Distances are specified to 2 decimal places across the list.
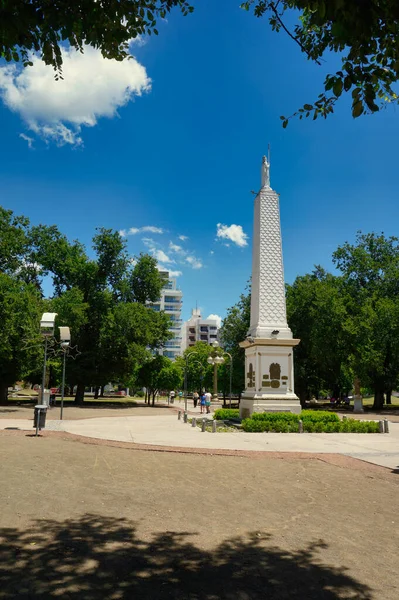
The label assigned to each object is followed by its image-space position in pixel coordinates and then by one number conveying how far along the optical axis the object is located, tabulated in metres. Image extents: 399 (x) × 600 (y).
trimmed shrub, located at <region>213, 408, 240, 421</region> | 24.97
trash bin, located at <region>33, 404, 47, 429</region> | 16.44
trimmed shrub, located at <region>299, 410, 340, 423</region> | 20.86
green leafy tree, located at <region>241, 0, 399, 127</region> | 3.97
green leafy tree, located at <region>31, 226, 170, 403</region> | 39.19
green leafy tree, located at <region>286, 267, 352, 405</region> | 40.84
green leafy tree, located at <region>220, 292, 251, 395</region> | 46.91
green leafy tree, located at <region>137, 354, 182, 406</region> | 45.97
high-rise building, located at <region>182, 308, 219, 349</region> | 124.06
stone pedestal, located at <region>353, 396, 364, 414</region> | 38.84
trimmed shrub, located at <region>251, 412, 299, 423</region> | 20.39
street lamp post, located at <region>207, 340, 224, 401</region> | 32.03
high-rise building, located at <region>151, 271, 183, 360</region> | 116.14
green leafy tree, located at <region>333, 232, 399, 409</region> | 38.72
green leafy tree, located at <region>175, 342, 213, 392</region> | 62.38
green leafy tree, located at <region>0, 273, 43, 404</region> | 31.50
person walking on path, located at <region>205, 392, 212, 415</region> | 34.47
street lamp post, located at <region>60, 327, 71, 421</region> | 23.39
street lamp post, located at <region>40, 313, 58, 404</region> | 19.88
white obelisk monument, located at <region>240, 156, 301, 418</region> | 23.09
